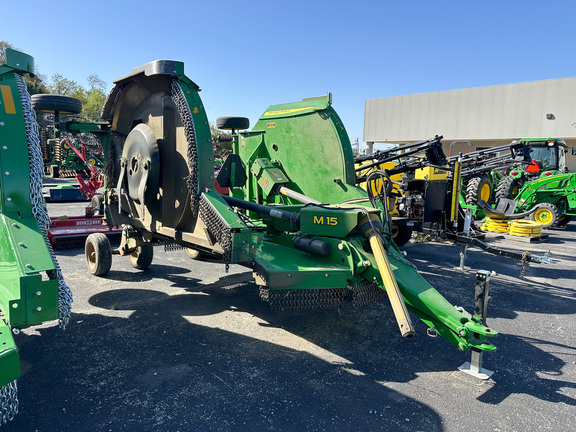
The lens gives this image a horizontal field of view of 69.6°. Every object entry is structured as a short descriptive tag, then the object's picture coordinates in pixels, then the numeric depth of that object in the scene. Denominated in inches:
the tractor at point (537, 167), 478.0
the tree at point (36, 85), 1290.8
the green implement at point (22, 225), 99.3
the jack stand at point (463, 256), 256.2
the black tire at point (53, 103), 182.1
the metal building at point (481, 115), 932.6
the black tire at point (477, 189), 405.3
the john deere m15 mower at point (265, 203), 136.6
